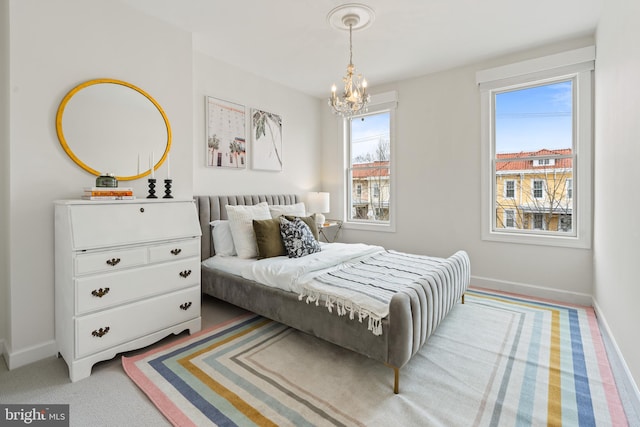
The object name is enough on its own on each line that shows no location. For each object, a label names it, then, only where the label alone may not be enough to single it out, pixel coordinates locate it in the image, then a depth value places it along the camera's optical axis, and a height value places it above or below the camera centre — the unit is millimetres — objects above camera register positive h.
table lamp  4375 +102
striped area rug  1575 -1038
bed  1751 -697
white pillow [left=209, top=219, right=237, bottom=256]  3092 -294
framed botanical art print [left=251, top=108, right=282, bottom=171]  3902 +927
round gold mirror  2240 +652
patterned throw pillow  2918 -279
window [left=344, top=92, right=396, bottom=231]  4332 +655
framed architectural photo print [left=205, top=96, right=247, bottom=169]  3426 +885
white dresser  1898 -452
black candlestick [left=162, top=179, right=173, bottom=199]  2527 +185
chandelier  2449 +928
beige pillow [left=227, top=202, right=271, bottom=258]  2971 -196
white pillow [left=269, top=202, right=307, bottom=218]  3523 +1
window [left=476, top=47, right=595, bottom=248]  3043 +663
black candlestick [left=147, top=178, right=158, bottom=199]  2428 +185
